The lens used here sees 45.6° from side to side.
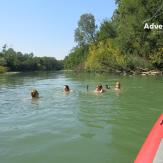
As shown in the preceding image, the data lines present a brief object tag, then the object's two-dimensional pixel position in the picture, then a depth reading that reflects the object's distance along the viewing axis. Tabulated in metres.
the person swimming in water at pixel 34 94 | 12.76
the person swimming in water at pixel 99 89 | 14.19
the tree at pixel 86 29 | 43.29
